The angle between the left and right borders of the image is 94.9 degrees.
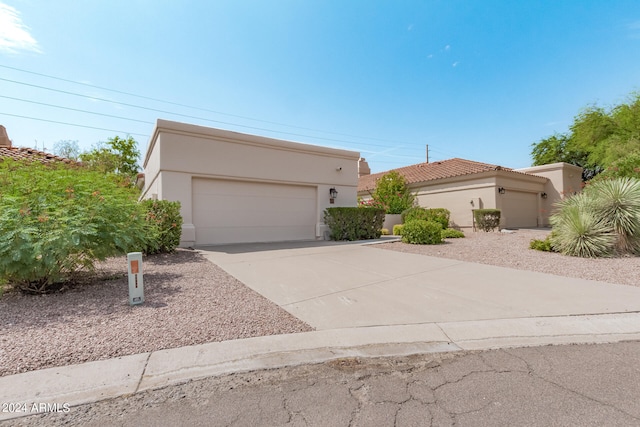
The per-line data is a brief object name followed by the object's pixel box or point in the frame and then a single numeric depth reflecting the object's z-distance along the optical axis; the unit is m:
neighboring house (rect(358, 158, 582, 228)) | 17.05
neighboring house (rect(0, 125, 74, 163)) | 9.70
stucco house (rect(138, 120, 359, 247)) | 9.99
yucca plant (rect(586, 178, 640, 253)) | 7.84
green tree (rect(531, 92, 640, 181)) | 17.53
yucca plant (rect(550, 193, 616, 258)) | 7.78
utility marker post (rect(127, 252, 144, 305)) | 4.16
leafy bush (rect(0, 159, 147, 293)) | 4.11
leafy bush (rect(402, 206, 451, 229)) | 15.41
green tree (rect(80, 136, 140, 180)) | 25.16
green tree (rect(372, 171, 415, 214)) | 18.61
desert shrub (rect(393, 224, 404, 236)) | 15.11
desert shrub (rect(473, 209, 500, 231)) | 15.93
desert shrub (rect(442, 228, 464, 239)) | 13.34
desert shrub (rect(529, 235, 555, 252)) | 8.87
